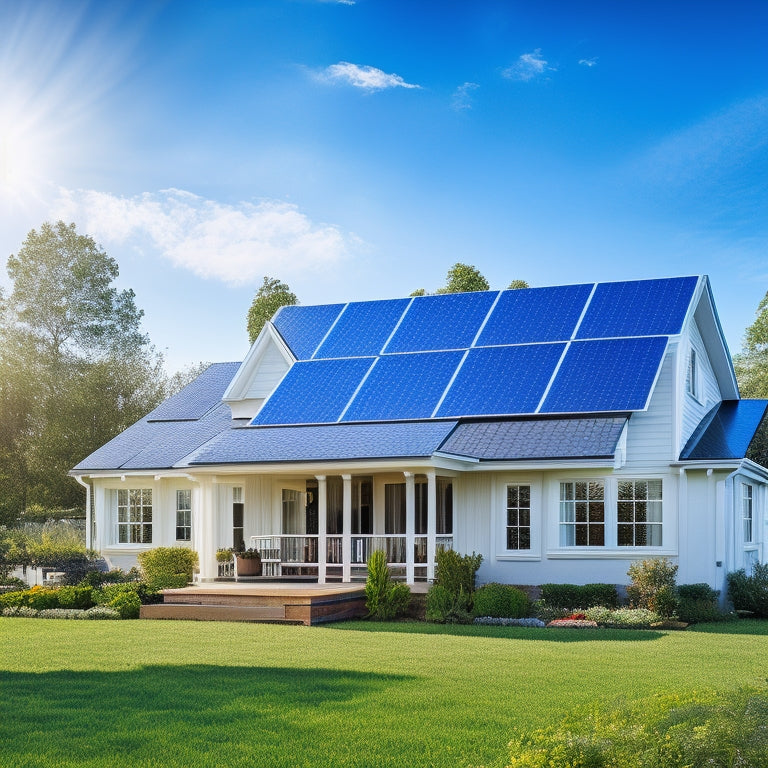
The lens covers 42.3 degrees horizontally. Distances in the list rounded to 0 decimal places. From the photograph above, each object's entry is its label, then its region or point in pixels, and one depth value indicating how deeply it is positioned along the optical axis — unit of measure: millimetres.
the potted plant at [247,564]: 22016
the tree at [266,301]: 39625
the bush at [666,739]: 5293
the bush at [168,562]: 22750
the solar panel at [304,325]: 26078
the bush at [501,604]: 18156
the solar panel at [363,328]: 25422
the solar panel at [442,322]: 24656
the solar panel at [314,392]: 23172
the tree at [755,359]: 46844
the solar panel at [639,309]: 22312
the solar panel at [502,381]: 21766
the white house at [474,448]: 20062
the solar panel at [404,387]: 22406
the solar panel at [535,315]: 23656
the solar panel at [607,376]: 20531
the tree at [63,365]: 44438
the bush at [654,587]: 18219
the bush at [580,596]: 19188
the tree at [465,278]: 37219
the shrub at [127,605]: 18969
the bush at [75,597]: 19859
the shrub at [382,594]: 18469
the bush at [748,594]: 19984
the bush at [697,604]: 18359
